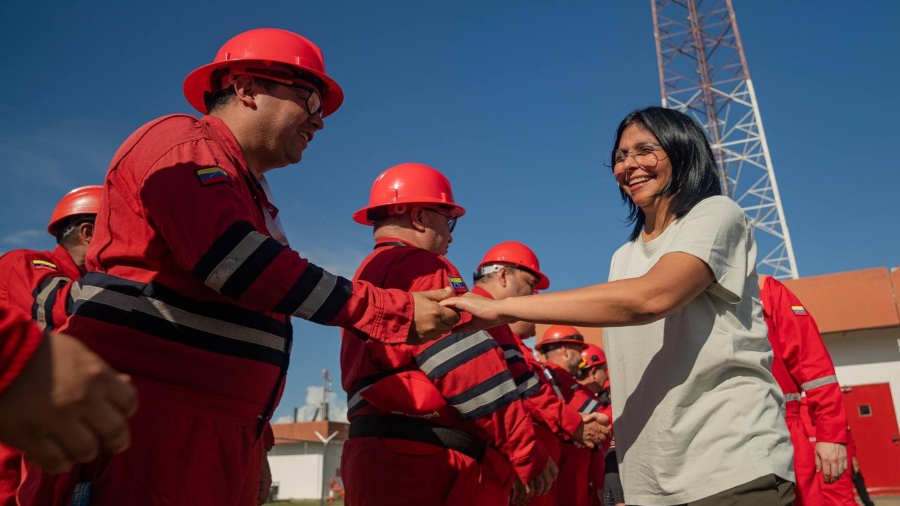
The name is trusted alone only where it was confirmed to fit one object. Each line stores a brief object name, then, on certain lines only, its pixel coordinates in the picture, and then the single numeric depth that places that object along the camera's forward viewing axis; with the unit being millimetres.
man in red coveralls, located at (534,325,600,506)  7023
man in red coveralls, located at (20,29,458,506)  2211
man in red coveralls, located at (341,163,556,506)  3590
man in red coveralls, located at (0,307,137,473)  1120
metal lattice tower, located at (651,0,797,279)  25266
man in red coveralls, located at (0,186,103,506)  3805
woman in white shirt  2453
